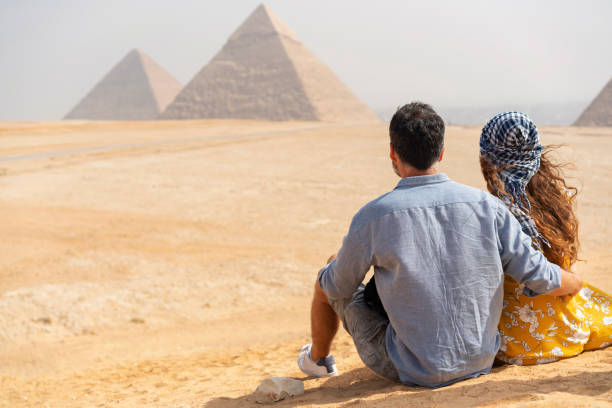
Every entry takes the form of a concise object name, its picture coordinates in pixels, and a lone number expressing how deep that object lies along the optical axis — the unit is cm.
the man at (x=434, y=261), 213
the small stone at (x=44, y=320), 514
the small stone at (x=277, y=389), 268
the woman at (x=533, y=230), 247
